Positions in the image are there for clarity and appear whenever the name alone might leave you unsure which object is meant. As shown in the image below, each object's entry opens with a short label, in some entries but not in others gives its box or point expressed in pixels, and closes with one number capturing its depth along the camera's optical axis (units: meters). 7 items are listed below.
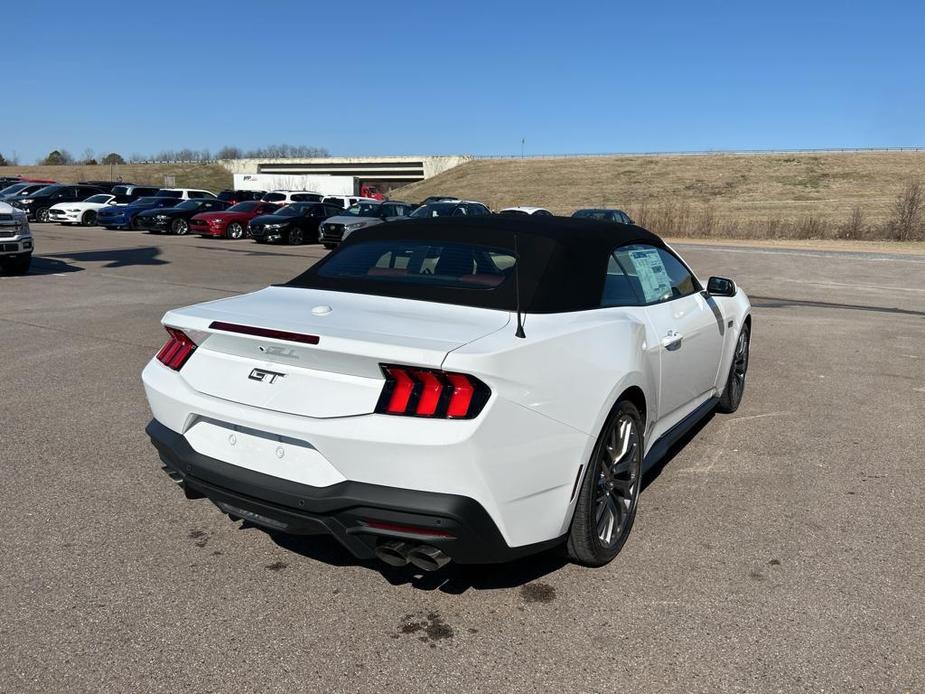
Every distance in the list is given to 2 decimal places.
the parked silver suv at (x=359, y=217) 24.67
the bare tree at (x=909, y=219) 36.62
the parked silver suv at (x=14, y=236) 13.80
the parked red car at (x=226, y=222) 27.41
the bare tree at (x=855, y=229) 37.84
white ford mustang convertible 2.80
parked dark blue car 29.47
